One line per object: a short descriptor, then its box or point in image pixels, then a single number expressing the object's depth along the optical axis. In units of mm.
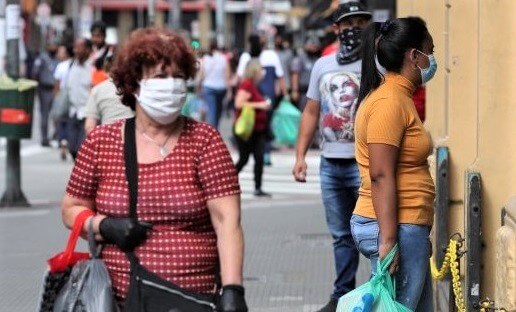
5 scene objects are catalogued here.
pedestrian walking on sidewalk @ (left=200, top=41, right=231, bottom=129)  27941
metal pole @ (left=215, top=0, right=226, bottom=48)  49372
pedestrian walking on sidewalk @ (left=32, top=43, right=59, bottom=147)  27469
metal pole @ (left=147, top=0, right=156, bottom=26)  33109
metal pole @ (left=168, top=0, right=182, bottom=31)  37500
